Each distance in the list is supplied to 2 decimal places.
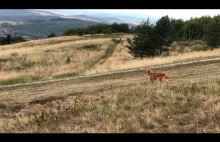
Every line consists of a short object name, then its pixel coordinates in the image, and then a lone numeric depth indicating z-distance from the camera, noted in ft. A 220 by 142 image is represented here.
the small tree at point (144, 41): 128.26
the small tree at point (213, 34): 156.56
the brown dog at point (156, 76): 39.91
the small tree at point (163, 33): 128.47
